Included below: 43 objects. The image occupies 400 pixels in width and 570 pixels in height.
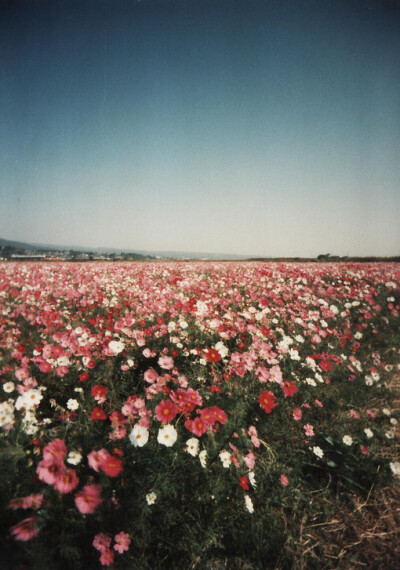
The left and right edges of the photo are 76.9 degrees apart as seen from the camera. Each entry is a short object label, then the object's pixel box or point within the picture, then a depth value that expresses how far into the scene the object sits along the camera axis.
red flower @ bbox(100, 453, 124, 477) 1.32
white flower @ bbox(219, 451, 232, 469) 1.69
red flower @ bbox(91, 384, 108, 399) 2.09
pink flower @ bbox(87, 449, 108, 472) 1.33
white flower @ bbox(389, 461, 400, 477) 2.01
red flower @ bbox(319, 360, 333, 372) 2.73
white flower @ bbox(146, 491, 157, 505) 1.47
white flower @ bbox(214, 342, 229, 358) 2.68
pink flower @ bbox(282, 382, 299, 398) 2.26
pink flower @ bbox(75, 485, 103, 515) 1.18
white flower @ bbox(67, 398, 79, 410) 2.08
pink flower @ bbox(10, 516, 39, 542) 1.10
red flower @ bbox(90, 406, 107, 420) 1.69
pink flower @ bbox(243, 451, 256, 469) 1.78
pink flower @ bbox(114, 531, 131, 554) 1.29
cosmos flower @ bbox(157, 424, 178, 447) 1.61
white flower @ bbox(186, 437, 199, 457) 1.69
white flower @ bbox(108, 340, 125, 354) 2.73
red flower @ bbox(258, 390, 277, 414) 1.98
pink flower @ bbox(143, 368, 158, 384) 2.34
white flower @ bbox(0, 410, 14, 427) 1.62
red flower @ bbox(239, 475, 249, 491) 1.58
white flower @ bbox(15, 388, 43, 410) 1.78
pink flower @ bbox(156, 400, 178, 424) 1.67
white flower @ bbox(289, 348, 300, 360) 3.04
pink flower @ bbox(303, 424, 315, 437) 2.33
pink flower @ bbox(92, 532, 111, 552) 1.26
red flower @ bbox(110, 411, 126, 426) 1.64
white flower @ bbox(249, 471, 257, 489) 1.76
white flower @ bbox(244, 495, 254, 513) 1.58
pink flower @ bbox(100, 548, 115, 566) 1.25
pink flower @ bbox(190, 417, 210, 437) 1.62
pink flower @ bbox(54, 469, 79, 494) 1.21
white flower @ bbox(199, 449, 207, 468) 1.69
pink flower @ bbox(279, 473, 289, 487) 1.84
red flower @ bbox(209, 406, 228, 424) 1.77
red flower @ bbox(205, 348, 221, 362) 2.37
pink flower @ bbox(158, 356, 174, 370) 2.56
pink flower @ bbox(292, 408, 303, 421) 2.32
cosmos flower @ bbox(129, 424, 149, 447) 1.54
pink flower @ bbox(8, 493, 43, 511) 1.19
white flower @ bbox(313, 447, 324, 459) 2.10
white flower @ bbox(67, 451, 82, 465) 1.50
